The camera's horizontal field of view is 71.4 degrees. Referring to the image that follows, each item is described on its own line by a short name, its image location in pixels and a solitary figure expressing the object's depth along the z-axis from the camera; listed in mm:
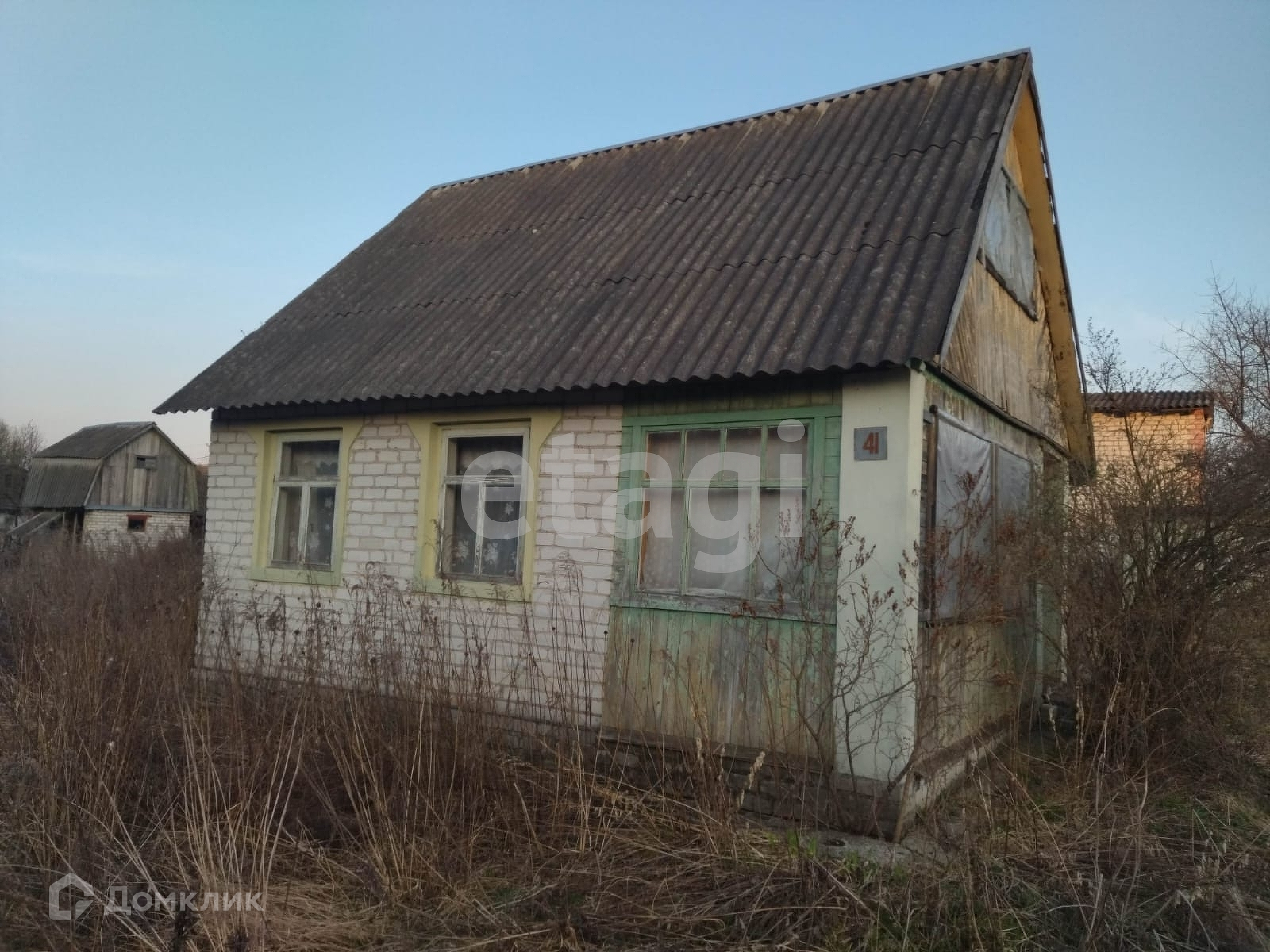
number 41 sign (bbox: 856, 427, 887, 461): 5666
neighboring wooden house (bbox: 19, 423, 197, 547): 34281
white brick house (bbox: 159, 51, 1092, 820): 5664
